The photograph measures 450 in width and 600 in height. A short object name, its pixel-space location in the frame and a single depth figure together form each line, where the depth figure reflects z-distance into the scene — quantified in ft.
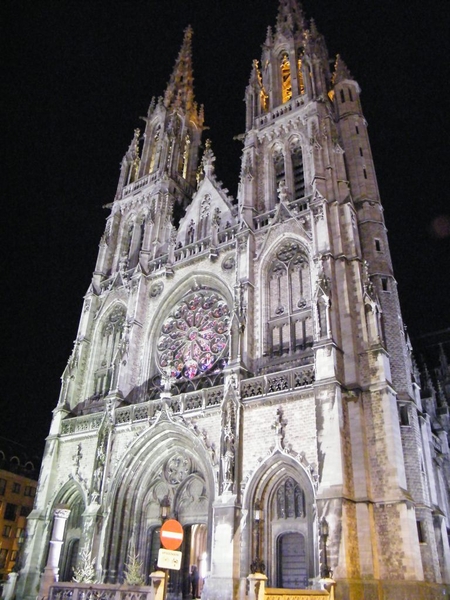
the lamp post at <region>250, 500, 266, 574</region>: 50.72
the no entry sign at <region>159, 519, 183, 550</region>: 35.06
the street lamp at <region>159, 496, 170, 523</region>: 63.77
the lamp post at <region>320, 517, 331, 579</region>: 46.11
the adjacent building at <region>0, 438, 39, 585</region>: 132.67
